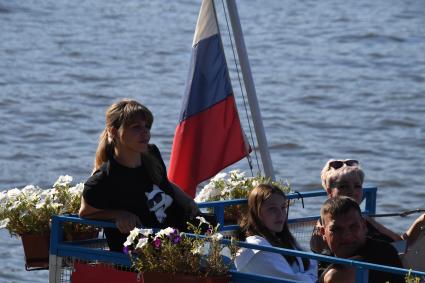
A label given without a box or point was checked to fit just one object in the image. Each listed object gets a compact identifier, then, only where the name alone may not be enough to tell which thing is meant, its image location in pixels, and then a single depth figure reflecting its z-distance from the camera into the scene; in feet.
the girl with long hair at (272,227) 39.58
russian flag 52.24
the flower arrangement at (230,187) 45.65
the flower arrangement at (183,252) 36.06
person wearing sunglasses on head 43.62
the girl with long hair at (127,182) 39.04
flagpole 52.54
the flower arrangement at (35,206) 41.73
